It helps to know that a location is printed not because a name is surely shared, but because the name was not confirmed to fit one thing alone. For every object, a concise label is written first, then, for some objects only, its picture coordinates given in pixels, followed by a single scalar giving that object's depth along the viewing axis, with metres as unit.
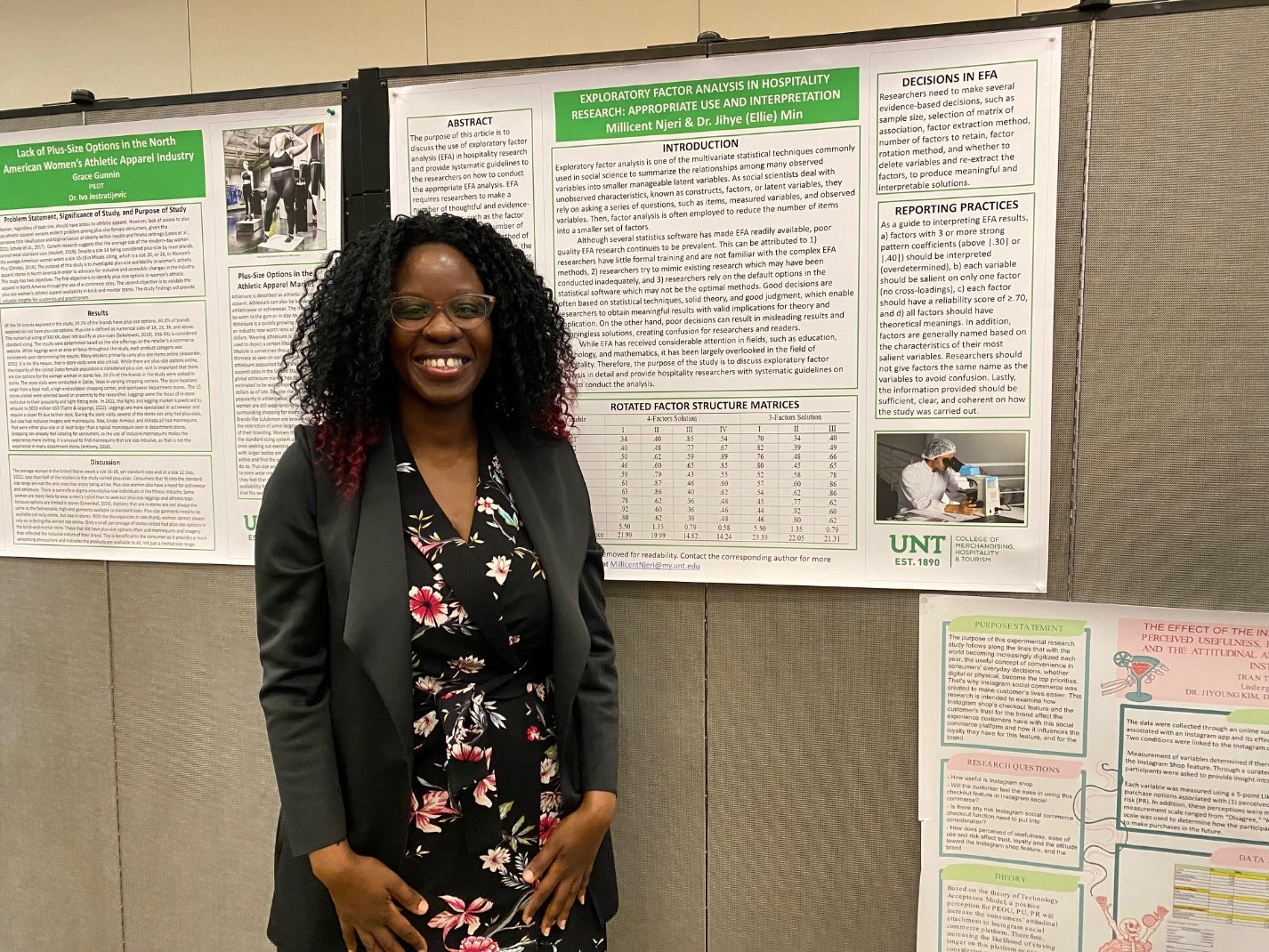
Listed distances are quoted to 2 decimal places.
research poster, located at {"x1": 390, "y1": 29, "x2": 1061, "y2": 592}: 1.27
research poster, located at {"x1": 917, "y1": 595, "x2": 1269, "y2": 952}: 1.27
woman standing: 1.01
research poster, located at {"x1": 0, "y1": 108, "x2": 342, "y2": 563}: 1.50
